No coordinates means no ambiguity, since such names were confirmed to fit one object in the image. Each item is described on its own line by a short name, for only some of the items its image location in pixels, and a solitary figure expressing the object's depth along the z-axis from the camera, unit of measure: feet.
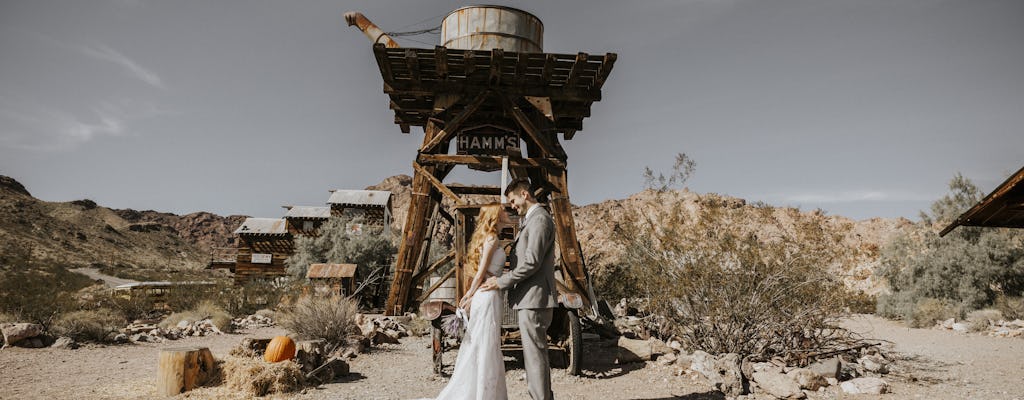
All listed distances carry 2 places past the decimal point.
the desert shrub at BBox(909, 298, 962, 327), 42.55
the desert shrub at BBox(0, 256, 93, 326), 29.55
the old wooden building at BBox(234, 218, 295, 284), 124.26
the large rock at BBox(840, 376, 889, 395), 16.71
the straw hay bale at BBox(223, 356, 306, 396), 16.61
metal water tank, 30.17
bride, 12.23
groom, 11.93
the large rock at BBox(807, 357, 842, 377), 17.83
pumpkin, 18.31
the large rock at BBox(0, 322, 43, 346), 25.52
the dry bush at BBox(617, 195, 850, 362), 20.45
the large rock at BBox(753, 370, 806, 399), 15.96
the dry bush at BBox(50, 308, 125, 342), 27.94
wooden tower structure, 28.07
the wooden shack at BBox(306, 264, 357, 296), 49.26
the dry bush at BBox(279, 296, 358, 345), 25.03
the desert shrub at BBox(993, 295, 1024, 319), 41.60
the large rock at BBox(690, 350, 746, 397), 16.96
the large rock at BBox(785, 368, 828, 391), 16.53
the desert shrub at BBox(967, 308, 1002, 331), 37.24
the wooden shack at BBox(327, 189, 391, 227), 125.59
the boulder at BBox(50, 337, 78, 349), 26.61
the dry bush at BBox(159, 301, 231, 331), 35.55
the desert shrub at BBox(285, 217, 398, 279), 86.48
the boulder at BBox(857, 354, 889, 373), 19.86
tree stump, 16.34
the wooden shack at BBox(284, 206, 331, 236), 125.84
